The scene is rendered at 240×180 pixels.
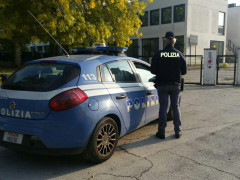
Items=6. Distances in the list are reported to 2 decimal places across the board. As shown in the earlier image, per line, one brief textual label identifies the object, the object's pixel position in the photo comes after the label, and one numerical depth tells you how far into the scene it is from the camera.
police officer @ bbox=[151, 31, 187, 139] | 4.44
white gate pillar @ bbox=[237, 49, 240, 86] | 11.80
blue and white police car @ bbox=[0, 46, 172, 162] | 3.10
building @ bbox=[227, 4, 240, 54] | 32.37
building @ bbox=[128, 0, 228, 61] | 24.28
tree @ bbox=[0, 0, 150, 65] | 8.88
